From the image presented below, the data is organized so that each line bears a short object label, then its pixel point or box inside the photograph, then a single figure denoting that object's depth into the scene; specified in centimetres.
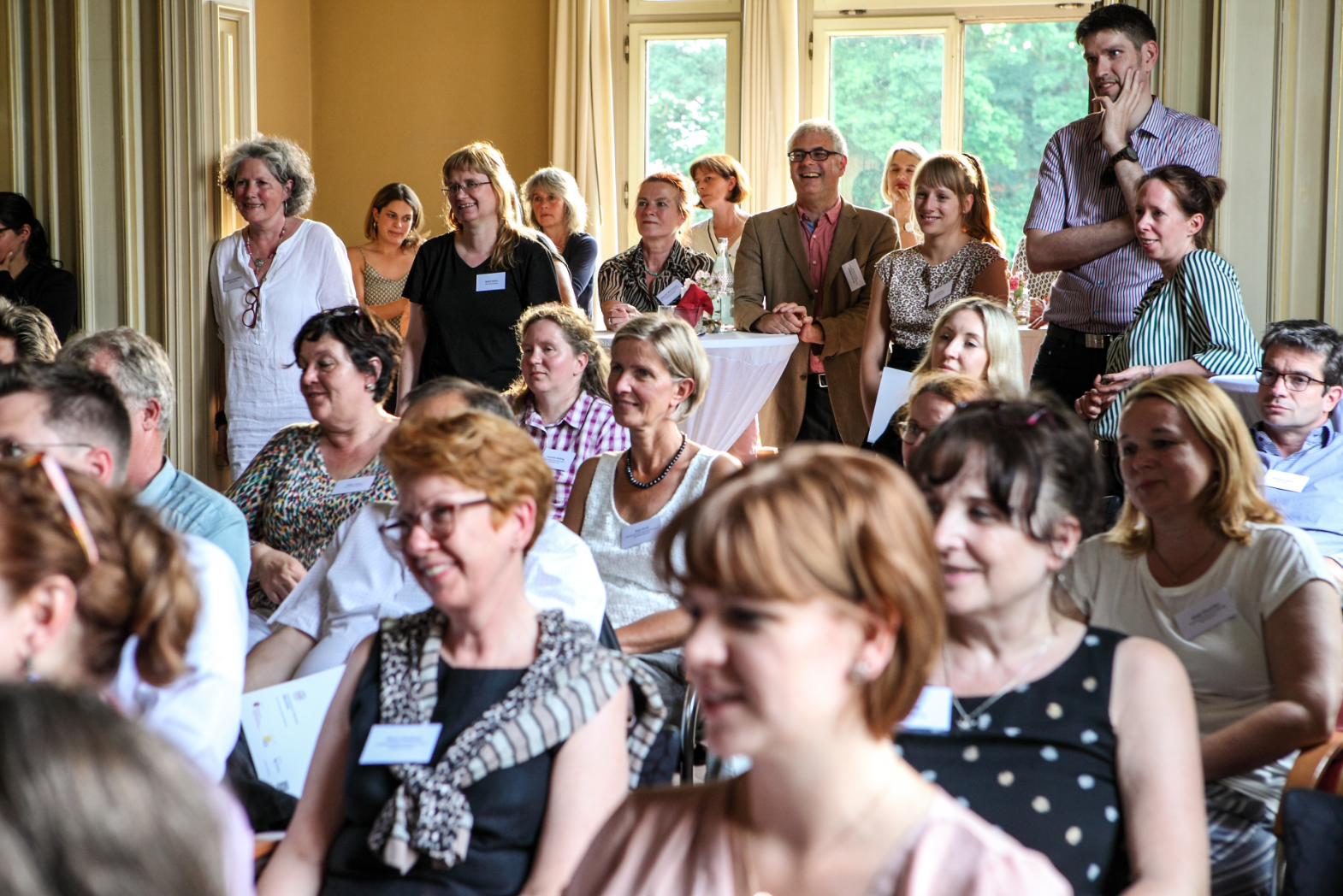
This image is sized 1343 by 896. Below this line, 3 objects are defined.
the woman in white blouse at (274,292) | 516
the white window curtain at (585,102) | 859
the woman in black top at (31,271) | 532
